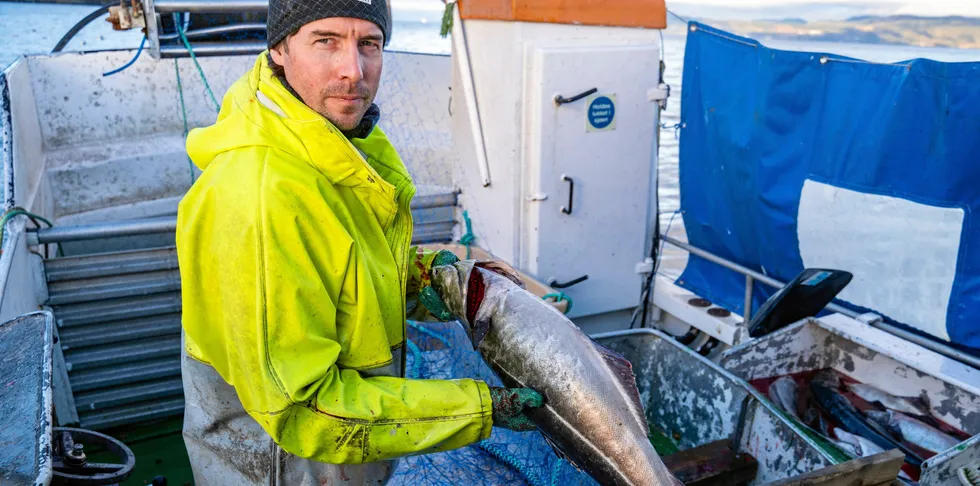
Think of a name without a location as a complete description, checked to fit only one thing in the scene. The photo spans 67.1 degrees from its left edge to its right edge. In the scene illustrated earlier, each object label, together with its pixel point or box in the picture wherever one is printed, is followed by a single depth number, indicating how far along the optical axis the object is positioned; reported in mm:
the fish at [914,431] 3398
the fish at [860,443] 3301
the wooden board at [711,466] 3092
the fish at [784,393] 3826
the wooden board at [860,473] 2420
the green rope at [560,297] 4066
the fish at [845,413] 3455
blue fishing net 2857
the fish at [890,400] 3609
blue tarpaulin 3791
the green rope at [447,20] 4438
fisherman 1732
